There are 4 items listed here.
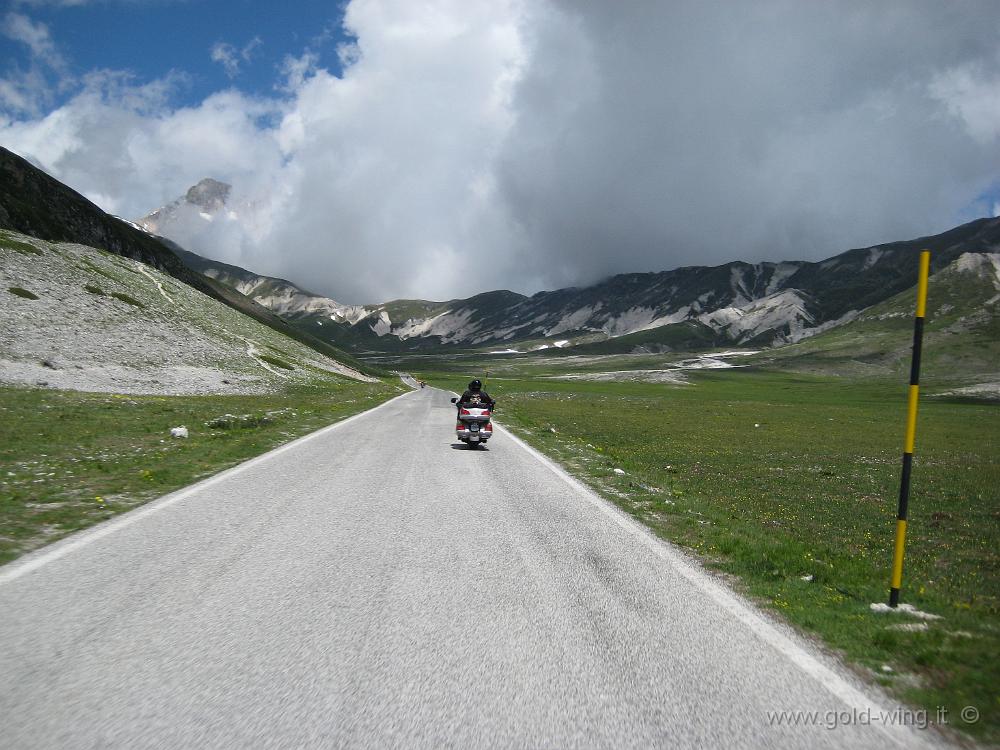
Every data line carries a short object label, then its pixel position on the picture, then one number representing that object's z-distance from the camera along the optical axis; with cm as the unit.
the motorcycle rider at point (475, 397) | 2177
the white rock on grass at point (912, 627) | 603
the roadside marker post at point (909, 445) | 666
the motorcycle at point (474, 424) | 2105
